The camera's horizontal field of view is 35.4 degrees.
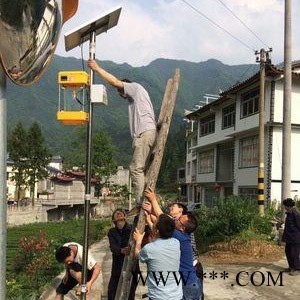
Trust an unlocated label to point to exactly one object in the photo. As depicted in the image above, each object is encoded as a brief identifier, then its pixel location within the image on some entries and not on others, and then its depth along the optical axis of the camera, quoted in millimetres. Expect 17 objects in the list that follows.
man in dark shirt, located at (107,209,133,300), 6402
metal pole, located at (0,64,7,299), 1909
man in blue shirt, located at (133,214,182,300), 4031
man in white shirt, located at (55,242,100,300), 5762
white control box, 4836
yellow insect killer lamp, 4934
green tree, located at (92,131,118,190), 58969
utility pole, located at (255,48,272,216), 18234
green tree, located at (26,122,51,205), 49000
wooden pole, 4359
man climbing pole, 4512
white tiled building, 24078
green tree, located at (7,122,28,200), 48188
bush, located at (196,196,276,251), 14562
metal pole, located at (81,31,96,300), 4867
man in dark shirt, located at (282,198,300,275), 10273
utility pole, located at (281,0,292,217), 14148
